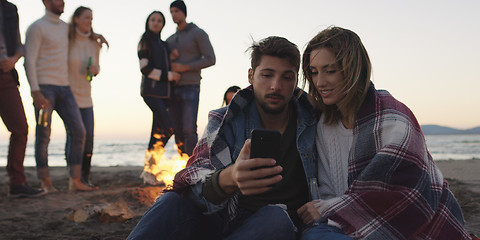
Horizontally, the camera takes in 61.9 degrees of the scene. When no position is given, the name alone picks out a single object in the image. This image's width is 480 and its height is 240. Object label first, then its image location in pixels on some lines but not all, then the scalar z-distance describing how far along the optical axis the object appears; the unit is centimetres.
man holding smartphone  189
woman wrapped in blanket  190
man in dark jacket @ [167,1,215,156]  550
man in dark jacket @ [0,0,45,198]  471
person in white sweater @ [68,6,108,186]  549
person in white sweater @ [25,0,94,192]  499
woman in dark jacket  544
